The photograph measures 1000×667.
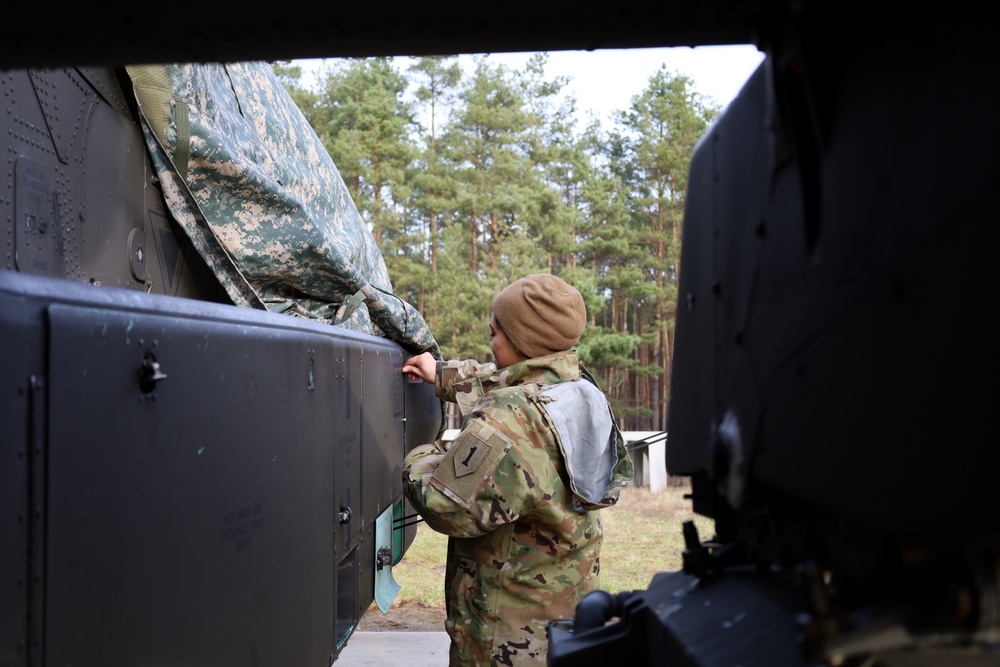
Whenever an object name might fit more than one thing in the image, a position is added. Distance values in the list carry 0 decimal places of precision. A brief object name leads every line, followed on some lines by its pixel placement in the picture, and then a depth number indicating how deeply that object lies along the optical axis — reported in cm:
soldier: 260
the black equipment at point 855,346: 72
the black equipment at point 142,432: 143
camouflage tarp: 322
